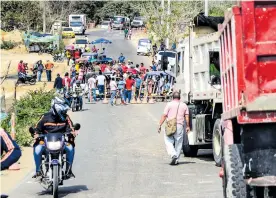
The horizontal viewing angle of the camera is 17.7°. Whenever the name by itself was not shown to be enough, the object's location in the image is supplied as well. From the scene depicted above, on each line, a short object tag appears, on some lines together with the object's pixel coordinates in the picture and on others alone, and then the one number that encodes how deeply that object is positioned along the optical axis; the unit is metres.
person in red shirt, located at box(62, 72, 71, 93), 43.59
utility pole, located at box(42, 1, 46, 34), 92.50
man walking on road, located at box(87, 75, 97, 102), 43.53
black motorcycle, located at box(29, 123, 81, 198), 13.99
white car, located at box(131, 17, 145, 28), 107.94
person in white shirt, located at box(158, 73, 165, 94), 44.43
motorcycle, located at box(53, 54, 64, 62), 71.62
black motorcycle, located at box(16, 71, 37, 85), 53.52
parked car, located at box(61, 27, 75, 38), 97.72
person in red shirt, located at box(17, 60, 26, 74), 53.41
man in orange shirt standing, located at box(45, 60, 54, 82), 55.11
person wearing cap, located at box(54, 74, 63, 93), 42.78
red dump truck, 10.79
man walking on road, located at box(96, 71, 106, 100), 43.59
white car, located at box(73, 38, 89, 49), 82.81
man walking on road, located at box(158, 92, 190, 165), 19.14
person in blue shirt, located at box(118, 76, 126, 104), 41.75
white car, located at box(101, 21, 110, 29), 119.31
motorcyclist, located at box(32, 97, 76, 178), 14.48
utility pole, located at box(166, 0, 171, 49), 69.24
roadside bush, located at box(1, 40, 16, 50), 82.88
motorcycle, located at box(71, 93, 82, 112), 37.94
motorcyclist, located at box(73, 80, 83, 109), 38.50
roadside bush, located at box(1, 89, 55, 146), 23.67
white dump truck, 18.67
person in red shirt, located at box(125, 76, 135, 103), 41.66
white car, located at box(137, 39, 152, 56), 81.69
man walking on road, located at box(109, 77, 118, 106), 41.50
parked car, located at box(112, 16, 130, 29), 111.56
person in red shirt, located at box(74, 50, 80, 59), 71.51
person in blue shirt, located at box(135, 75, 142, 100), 43.62
